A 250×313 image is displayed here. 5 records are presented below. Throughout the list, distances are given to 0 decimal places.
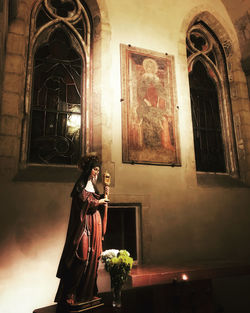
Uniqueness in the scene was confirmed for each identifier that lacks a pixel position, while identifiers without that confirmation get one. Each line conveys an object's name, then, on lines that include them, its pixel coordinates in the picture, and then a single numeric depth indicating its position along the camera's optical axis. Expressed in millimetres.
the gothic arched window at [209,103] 5801
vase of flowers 3070
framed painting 4859
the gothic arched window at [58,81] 4625
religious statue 2936
